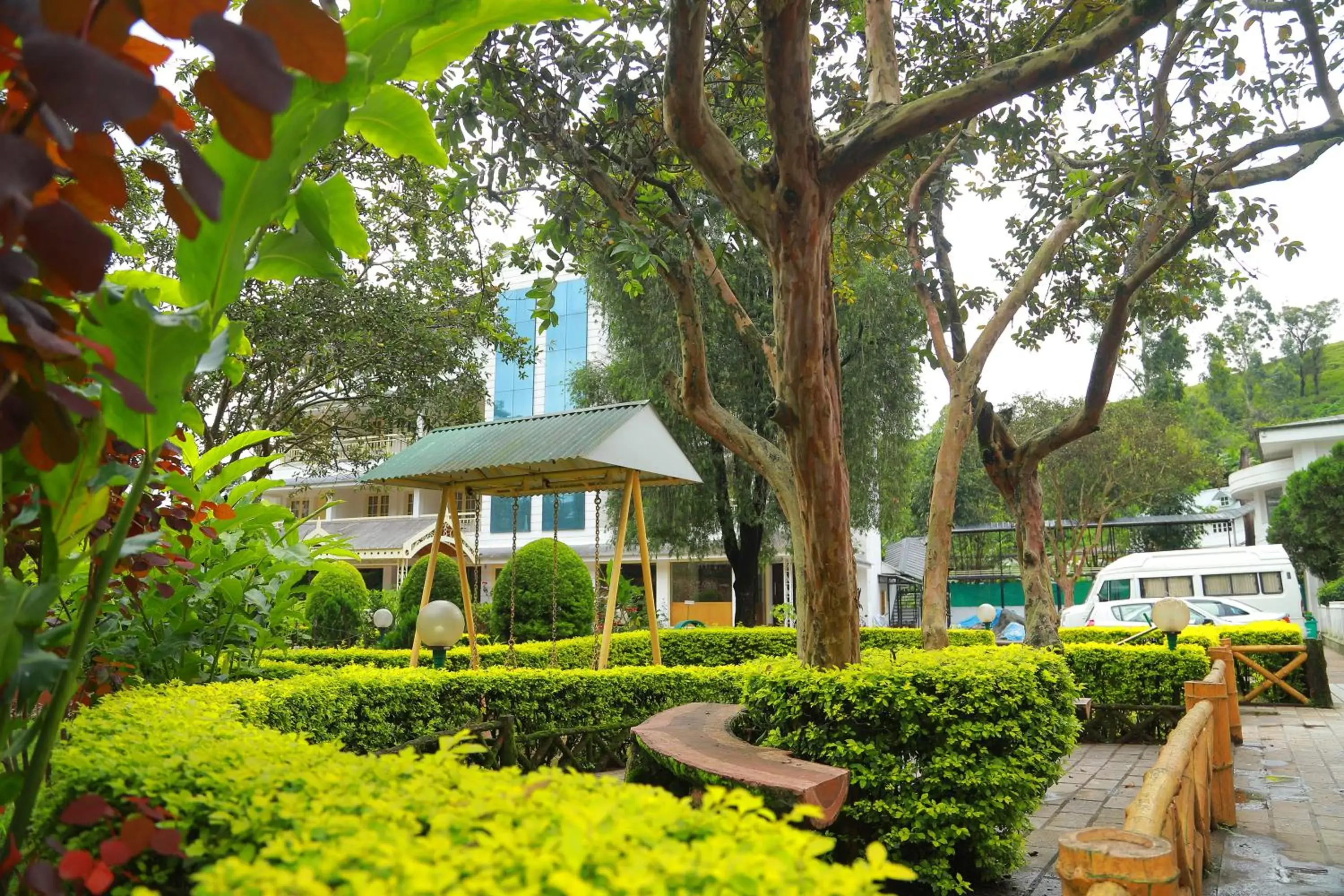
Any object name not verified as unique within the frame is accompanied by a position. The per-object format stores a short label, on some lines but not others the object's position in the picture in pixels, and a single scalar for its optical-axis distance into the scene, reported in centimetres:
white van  2097
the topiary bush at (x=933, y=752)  496
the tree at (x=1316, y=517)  2525
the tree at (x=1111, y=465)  3042
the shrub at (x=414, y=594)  1720
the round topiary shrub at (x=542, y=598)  1558
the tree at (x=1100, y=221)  891
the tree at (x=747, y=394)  1769
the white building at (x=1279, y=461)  2922
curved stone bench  396
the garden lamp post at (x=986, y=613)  1759
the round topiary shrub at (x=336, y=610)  1827
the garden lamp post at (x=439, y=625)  810
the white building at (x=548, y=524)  3216
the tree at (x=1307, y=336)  6022
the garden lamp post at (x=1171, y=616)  1115
